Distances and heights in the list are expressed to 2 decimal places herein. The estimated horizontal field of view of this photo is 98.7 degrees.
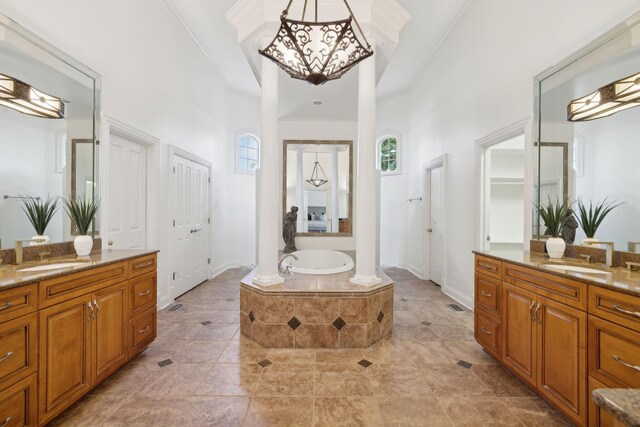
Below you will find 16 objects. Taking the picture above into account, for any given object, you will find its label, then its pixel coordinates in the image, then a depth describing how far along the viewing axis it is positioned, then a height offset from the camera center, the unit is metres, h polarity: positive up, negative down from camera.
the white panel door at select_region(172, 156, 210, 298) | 3.61 -0.18
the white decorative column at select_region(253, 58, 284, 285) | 2.54 +0.36
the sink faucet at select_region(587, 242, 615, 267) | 1.73 -0.25
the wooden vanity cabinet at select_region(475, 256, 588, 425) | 1.42 -0.71
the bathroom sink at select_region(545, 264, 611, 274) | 1.56 -0.33
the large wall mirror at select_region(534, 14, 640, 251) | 1.66 +0.58
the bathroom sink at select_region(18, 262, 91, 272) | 1.58 -0.34
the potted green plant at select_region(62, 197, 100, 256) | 2.01 -0.05
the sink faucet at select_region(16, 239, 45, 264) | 1.70 -0.25
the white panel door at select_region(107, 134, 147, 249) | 2.65 +0.19
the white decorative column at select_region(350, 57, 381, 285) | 2.55 +0.37
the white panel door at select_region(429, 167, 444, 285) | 4.12 -0.20
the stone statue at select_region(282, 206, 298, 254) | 4.57 -0.28
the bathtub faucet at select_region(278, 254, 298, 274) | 2.96 -0.62
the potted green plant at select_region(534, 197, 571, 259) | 1.99 -0.06
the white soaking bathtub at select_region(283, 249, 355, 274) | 4.08 -0.71
